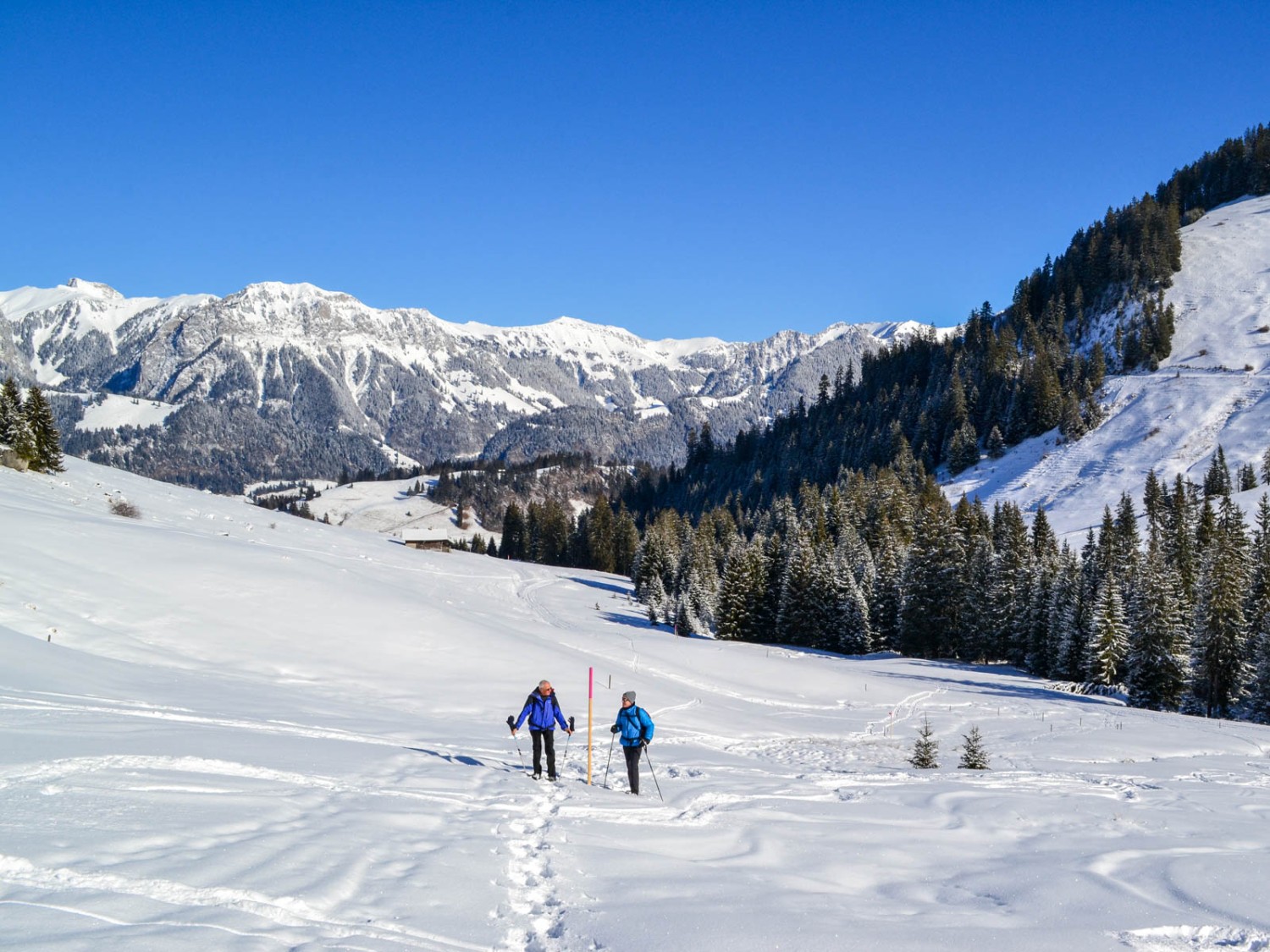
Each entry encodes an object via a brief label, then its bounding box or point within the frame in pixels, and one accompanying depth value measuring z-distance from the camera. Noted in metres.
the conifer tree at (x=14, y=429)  47.91
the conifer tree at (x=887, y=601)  65.88
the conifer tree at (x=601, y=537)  128.62
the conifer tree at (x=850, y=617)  64.06
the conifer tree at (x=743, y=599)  70.25
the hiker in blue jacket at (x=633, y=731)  14.26
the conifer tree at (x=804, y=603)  66.81
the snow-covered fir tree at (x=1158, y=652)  42.88
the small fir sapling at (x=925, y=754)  19.45
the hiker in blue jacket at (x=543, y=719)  14.70
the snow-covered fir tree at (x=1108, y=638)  46.69
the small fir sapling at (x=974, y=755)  19.15
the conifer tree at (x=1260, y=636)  42.28
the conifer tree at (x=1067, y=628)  51.91
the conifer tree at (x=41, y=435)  49.34
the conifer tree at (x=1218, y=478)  92.66
